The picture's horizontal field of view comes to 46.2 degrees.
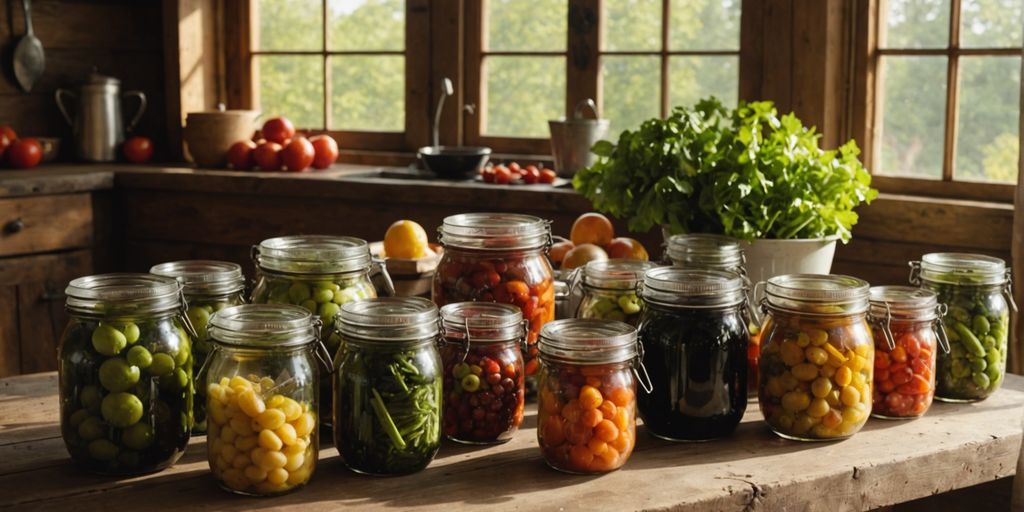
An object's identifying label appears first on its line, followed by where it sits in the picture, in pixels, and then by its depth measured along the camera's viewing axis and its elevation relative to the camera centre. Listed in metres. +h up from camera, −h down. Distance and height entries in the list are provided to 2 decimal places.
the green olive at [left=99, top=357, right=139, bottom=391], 1.20 -0.23
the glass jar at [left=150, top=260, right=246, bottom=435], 1.38 -0.18
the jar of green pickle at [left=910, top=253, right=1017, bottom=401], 1.55 -0.22
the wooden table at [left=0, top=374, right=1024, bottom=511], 1.19 -0.35
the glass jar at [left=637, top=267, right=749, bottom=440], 1.36 -0.23
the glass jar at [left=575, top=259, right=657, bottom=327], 1.50 -0.18
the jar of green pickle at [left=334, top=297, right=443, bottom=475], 1.22 -0.25
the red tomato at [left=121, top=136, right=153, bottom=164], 4.05 -0.02
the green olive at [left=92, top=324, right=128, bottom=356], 1.20 -0.20
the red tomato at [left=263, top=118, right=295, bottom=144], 3.92 +0.05
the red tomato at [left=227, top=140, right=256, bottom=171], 3.81 -0.04
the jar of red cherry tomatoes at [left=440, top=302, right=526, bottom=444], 1.33 -0.25
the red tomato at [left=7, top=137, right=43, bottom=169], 3.77 -0.03
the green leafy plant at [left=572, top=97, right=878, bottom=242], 1.79 -0.05
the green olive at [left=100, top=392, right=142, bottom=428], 1.21 -0.27
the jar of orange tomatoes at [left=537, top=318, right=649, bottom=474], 1.24 -0.26
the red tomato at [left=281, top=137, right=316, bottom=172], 3.73 -0.03
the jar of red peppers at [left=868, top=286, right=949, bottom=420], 1.46 -0.25
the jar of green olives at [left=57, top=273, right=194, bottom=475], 1.21 -0.24
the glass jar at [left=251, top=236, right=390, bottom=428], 1.37 -0.15
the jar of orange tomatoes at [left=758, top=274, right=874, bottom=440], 1.35 -0.24
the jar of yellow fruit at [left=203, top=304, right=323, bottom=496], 1.17 -0.25
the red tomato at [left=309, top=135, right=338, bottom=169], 3.83 -0.02
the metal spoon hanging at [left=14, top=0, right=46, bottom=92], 3.94 +0.27
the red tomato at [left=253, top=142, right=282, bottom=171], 3.77 -0.04
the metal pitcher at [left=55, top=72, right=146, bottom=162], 4.04 +0.08
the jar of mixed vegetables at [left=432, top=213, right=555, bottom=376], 1.46 -0.15
